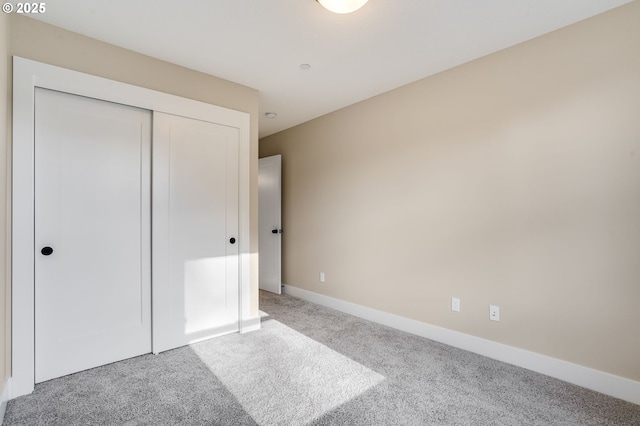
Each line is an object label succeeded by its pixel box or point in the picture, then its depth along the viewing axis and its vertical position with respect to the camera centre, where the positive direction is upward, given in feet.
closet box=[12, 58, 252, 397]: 6.68 -0.17
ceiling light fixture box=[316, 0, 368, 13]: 5.75 +4.01
